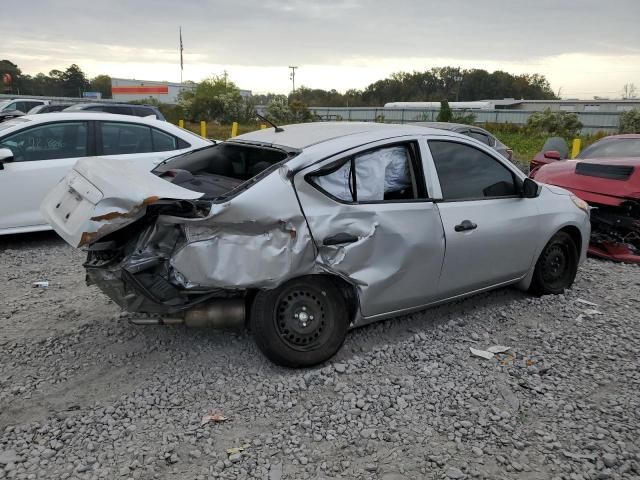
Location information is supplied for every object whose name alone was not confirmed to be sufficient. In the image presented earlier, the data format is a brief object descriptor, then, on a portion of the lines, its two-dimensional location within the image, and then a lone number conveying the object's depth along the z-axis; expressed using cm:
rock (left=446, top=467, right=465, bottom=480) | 285
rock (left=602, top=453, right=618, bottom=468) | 294
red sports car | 652
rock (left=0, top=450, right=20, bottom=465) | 290
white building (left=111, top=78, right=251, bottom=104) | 6181
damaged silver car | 344
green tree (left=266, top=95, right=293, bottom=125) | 3531
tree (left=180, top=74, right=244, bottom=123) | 3922
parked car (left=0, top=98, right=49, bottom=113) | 2087
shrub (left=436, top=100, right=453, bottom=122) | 2666
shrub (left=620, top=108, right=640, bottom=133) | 2662
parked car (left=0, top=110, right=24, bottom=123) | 1161
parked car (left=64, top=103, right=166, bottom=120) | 1567
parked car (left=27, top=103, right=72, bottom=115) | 1731
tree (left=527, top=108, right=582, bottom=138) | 2800
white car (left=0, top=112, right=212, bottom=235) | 654
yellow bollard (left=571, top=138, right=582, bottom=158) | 1592
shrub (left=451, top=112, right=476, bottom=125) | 3054
